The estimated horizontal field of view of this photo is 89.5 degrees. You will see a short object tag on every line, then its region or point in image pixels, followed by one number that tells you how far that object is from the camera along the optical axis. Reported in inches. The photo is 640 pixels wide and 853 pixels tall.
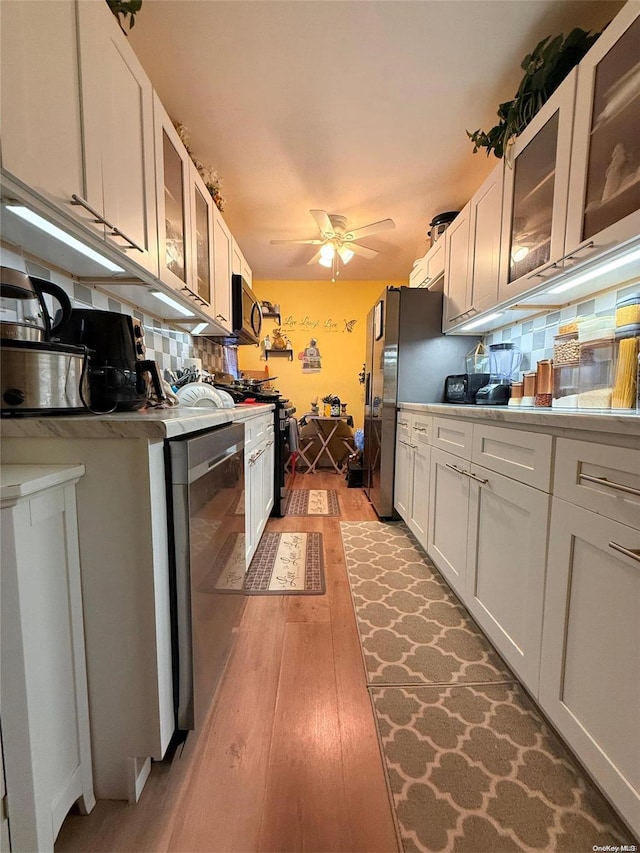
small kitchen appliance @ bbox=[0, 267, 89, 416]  26.9
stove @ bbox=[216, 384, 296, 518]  103.7
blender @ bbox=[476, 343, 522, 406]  76.6
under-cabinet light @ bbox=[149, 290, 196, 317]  60.1
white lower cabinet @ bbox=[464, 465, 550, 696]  36.7
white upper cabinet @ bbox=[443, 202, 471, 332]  80.7
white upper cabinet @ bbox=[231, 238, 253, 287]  106.0
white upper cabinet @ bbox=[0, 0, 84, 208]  27.8
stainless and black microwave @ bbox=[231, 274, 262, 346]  103.3
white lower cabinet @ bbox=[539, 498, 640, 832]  26.0
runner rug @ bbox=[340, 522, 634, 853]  28.6
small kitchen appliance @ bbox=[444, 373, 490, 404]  82.7
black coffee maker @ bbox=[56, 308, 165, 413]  35.5
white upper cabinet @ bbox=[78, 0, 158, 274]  36.6
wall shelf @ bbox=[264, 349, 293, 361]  174.9
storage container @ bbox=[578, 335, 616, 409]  47.5
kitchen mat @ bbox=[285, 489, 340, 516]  111.0
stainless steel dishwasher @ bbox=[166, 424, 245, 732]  30.1
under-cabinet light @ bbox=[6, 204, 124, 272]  32.6
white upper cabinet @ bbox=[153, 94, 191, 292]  53.7
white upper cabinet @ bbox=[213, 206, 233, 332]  86.1
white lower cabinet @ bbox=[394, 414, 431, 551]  75.2
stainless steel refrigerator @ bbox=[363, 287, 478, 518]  96.7
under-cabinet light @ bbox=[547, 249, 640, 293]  44.9
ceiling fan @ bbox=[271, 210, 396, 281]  98.7
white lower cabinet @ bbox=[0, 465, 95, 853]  21.6
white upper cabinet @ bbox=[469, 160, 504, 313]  68.0
